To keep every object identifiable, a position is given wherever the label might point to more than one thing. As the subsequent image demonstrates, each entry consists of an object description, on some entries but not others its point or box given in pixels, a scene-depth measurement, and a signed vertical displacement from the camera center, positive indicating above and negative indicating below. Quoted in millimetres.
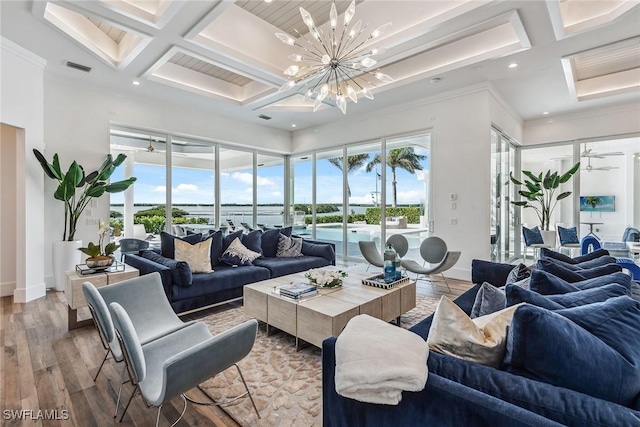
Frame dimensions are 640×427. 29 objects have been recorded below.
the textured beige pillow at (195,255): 3881 -554
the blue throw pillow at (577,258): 2811 -432
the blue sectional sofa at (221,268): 3469 -779
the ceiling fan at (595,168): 6461 +935
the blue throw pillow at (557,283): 1689 -420
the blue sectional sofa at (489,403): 902 -629
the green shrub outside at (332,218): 7418 -167
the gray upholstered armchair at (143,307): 2131 -739
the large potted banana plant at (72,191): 4441 +338
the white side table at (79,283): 3039 -733
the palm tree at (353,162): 7191 +1232
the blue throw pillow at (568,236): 5961 -495
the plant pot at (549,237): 5902 -508
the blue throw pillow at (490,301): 1709 -515
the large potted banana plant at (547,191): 5938 +438
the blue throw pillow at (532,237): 6105 -524
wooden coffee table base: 2588 -898
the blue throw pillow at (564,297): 1354 -414
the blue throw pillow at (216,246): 4414 -496
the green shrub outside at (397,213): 6336 -29
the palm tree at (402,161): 6281 +1092
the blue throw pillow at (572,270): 2053 -422
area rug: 1949 -1304
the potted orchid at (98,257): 3285 -490
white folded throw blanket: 1123 -595
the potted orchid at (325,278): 3237 -723
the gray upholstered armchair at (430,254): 4552 -727
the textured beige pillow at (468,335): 1211 -520
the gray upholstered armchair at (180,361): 1458 -762
